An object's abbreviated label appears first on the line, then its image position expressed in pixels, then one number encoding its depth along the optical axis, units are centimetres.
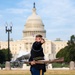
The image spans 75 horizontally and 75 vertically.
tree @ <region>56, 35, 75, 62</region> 4394
